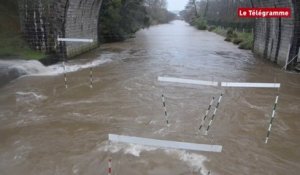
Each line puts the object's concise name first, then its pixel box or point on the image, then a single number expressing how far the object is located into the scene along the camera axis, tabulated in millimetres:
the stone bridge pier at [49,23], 18234
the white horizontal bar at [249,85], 7886
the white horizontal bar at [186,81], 8008
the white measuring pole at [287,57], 17567
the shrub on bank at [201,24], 66062
